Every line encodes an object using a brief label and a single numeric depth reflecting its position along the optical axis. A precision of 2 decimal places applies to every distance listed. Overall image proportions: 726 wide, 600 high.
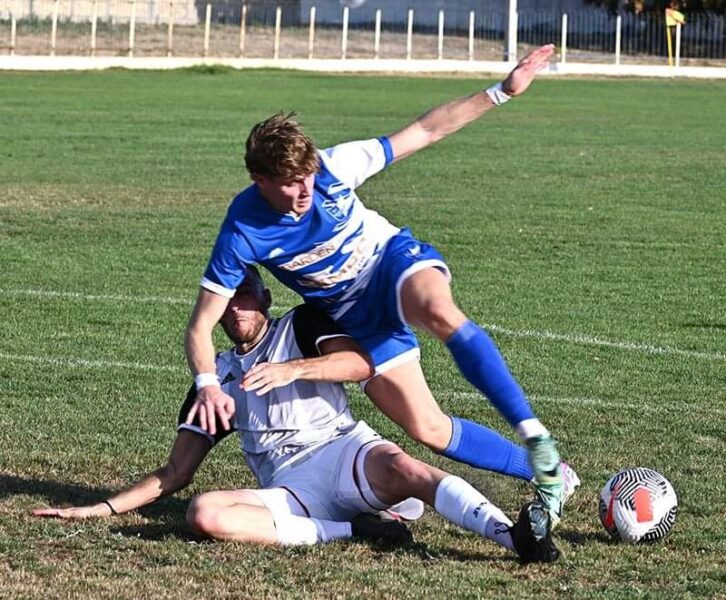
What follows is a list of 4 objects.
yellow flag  104.36
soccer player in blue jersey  11.62
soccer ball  12.11
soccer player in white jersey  11.88
